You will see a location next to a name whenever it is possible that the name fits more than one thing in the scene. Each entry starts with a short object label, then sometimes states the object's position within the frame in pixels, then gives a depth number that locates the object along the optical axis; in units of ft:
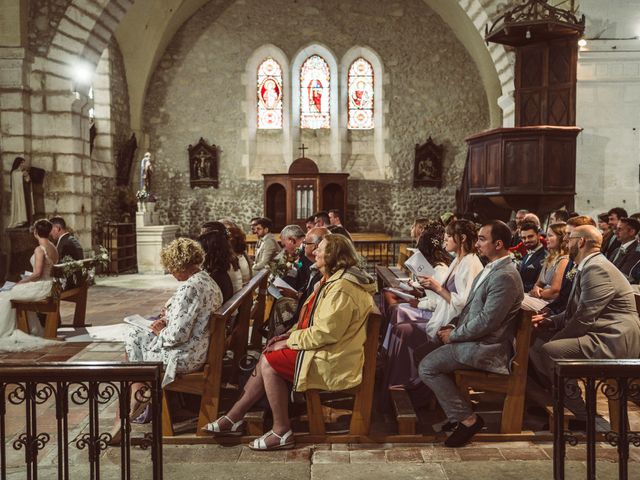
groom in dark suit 22.17
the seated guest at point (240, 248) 17.39
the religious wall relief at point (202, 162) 49.93
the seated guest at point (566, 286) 12.99
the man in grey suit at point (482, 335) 10.59
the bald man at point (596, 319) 11.14
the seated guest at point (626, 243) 17.69
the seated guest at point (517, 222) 24.08
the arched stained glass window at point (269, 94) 51.01
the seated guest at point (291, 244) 18.10
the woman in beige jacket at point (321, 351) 10.53
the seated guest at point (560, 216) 21.33
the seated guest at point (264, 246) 21.31
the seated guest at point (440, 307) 11.98
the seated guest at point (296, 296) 14.42
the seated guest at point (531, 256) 16.93
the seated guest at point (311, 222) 24.55
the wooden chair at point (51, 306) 19.27
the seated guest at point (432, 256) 13.37
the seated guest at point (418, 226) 20.95
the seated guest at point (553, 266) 14.58
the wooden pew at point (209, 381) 11.21
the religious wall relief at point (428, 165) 49.65
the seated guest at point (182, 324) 11.16
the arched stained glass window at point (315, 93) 51.19
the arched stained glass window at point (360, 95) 51.01
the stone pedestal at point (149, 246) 39.91
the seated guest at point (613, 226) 21.59
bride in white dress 18.93
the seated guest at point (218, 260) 13.25
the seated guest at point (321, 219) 23.45
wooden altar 47.75
